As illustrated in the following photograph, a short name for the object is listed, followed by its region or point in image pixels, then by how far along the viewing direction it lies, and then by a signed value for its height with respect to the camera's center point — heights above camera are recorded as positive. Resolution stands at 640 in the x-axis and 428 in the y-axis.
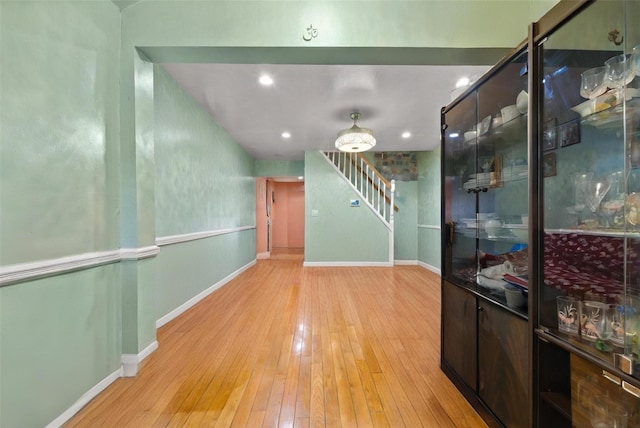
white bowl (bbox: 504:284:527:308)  1.28 -0.44
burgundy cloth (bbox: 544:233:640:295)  1.04 -0.22
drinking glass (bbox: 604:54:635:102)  0.97 +0.56
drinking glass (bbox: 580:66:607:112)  1.06 +0.56
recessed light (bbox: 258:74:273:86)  2.58 +1.42
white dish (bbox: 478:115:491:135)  1.54 +0.55
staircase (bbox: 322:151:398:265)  5.63 +0.69
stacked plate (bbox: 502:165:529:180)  1.35 +0.23
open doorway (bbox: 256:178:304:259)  9.00 -0.09
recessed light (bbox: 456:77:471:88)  2.69 +1.44
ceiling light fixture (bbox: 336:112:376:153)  3.50 +1.06
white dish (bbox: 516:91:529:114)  1.30 +0.58
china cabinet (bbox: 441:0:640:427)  0.96 -0.08
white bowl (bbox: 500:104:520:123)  1.38 +0.56
